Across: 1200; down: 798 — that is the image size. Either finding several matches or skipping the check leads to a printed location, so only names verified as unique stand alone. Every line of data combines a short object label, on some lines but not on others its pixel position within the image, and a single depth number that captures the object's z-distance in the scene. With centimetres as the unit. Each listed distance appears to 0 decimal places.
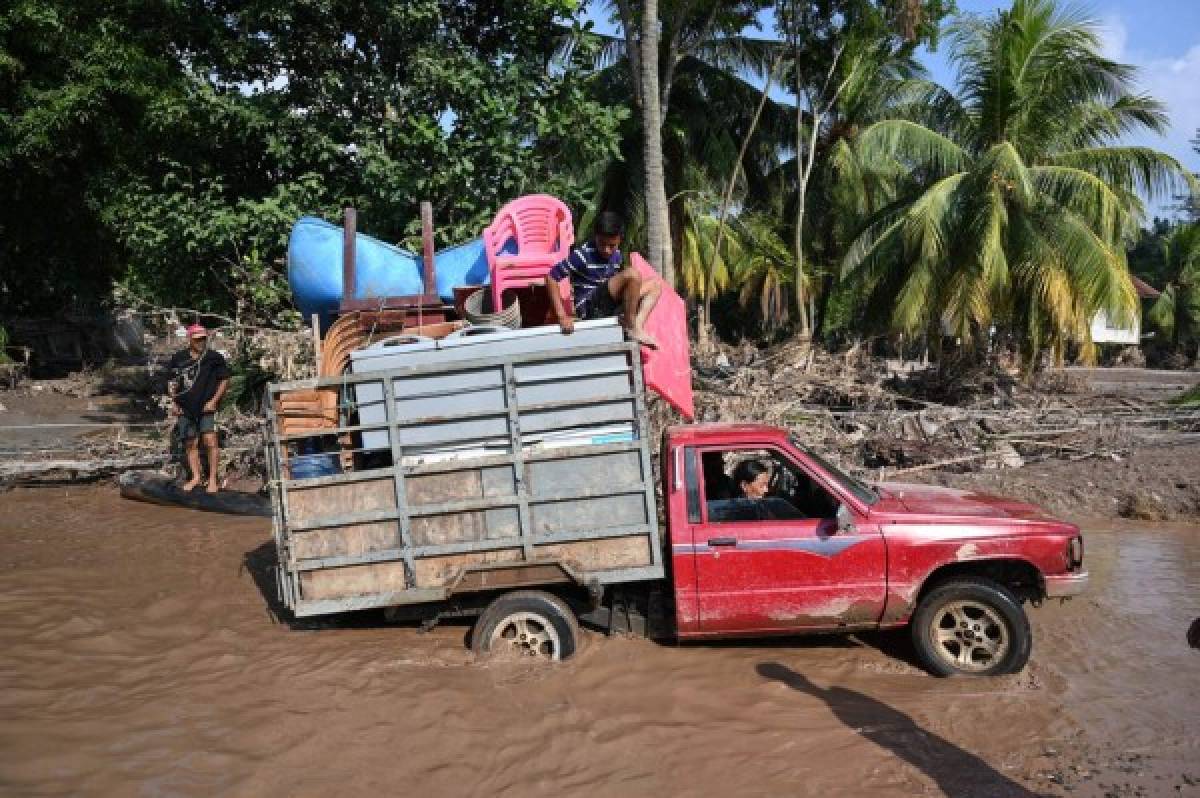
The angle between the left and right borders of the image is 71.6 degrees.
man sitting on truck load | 582
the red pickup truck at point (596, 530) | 490
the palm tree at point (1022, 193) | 1379
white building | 3229
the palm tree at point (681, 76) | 1585
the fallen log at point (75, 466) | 1026
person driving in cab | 555
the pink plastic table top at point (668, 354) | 595
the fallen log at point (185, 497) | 898
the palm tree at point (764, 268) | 2483
